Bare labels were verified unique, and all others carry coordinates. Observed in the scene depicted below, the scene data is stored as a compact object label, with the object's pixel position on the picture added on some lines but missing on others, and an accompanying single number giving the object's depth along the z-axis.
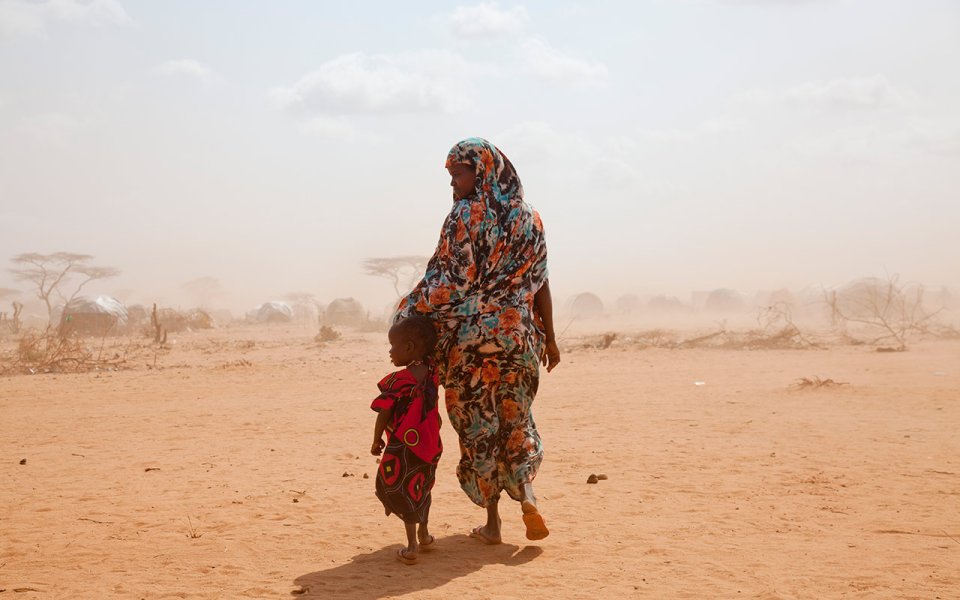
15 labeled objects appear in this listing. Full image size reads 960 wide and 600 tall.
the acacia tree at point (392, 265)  41.28
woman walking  3.80
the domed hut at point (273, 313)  32.84
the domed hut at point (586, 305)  41.03
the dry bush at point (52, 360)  13.07
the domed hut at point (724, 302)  41.16
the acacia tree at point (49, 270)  37.40
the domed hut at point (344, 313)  30.89
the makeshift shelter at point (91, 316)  23.02
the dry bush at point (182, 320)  24.39
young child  3.76
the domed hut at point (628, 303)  44.06
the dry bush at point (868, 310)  21.39
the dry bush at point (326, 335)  20.36
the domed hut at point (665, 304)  42.00
